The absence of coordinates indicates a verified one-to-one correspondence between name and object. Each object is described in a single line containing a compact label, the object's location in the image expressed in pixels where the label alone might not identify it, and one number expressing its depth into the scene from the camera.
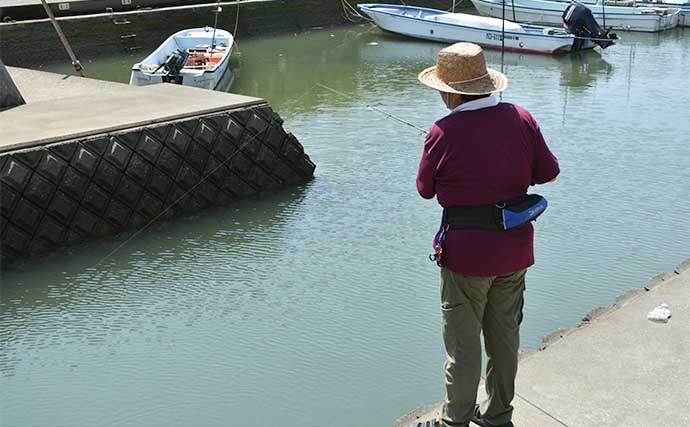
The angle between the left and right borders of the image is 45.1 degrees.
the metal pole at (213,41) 14.68
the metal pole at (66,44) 11.48
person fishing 3.03
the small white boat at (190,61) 12.07
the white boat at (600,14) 21.09
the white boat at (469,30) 17.69
